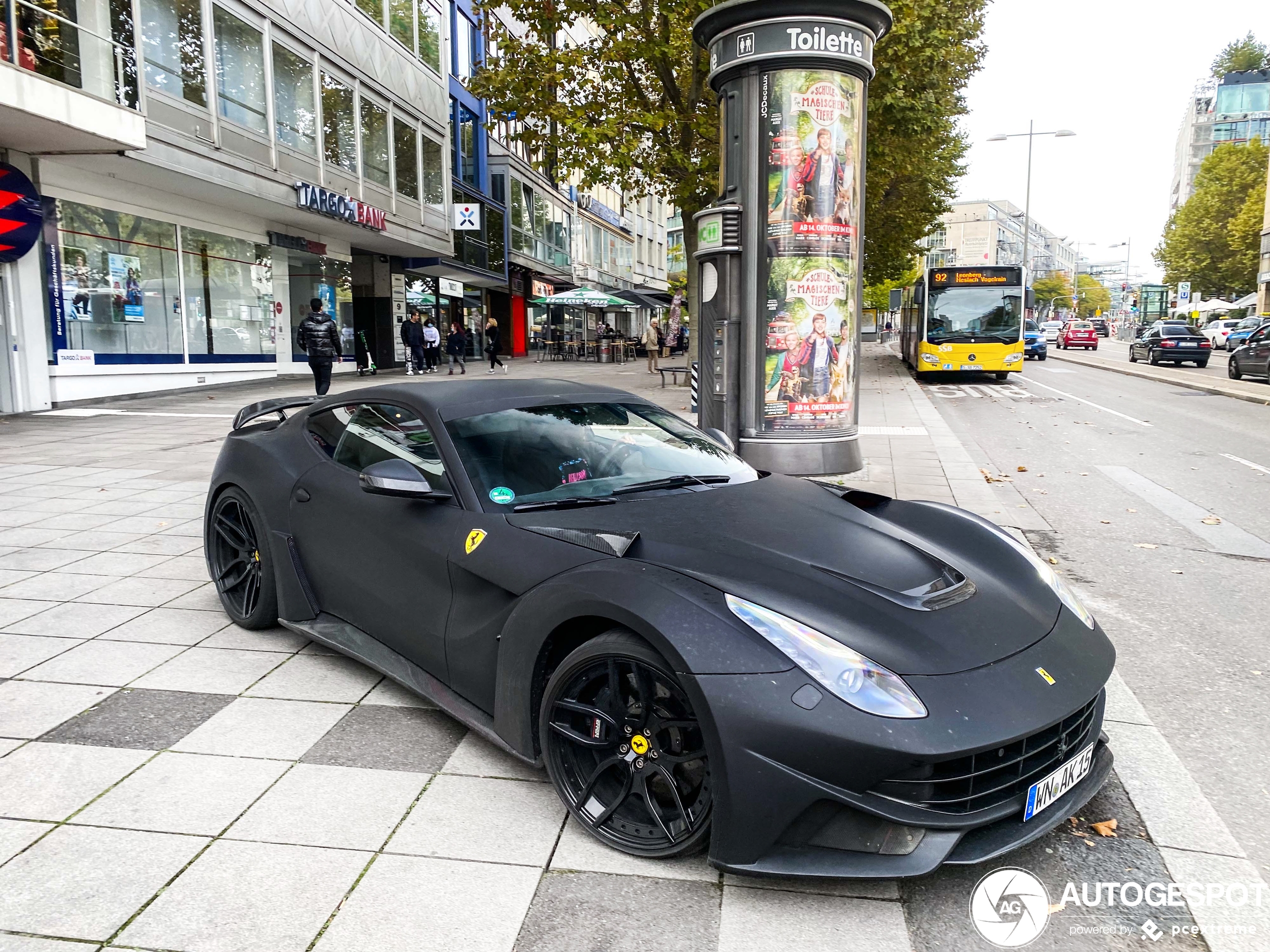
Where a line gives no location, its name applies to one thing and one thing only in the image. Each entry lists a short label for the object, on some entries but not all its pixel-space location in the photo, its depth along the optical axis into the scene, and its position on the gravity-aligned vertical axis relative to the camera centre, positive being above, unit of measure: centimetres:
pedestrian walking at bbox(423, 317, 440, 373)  2622 +34
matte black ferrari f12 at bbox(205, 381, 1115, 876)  216 -78
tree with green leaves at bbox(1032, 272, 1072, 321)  15062 +1018
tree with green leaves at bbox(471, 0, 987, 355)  1463 +480
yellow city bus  2278 +88
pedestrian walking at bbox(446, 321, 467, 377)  2705 +32
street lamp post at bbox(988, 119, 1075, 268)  4491 +1086
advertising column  816 +128
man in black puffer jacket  1548 +25
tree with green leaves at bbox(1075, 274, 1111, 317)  17912 +1164
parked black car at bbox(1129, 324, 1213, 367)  3070 +26
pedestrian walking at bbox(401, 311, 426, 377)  2444 +44
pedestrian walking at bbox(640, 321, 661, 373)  2548 +35
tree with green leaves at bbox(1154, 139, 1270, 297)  6238 +926
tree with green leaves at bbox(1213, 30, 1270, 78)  10100 +3374
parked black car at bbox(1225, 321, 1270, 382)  2266 -10
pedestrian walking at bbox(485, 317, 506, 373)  2741 +53
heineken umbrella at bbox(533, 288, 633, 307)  3341 +208
